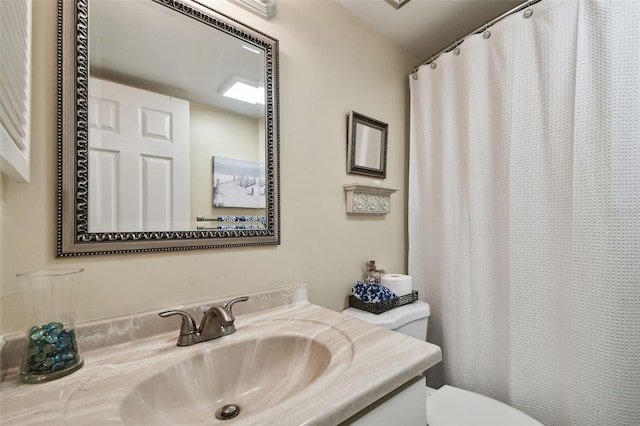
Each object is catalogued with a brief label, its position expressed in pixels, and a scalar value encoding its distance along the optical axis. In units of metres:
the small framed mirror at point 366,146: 1.27
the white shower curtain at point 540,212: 0.89
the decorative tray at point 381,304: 1.15
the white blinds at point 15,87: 0.44
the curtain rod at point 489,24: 1.11
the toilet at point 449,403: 0.94
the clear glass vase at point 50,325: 0.54
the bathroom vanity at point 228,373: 0.45
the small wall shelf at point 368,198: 1.24
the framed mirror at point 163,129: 0.67
